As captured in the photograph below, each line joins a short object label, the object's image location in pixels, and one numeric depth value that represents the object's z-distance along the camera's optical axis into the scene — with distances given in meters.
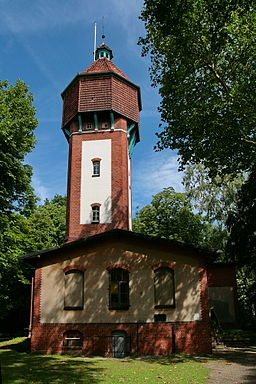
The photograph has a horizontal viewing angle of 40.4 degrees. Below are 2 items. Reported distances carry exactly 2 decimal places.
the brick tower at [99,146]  24.95
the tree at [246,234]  23.86
